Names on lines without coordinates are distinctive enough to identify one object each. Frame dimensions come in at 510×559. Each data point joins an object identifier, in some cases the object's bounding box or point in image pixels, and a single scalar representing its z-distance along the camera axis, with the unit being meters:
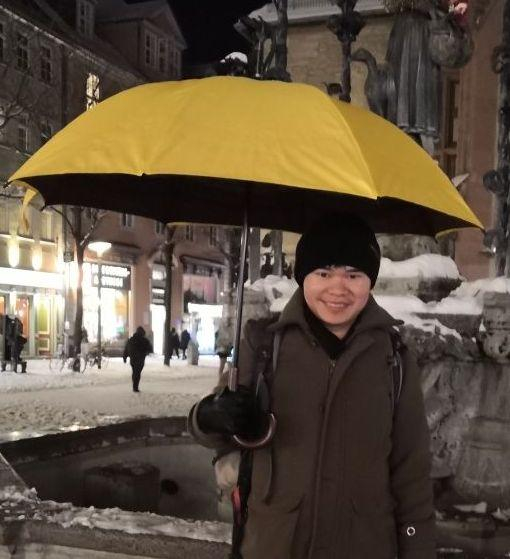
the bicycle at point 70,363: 22.23
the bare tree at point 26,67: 26.42
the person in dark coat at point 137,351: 17.16
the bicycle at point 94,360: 24.97
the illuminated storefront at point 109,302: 32.22
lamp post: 23.02
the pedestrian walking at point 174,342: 28.53
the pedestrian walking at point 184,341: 33.50
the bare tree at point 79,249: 23.33
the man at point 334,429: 2.28
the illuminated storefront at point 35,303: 27.81
